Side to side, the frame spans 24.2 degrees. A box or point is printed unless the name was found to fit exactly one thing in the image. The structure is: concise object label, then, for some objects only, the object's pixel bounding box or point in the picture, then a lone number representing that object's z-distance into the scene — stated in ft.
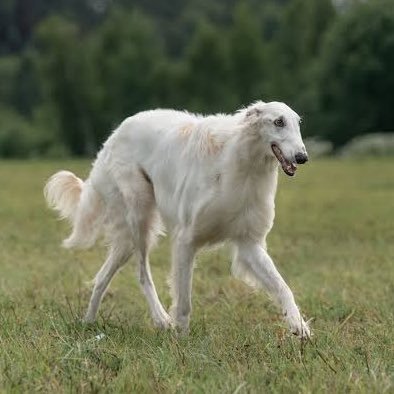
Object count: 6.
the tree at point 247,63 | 170.81
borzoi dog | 18.94
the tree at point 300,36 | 181.37
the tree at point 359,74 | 151.02
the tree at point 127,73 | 171.53
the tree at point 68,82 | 166.09
